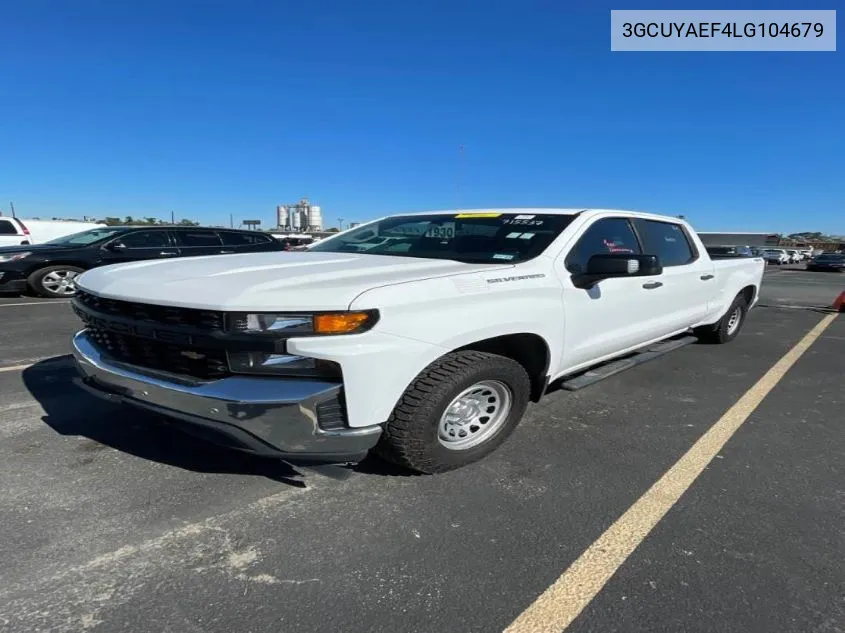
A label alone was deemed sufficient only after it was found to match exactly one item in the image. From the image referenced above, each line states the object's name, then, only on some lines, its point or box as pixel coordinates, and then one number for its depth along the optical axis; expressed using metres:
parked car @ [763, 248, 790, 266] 44.22
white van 14.46
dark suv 9.09
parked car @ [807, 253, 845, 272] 32.53
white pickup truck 2.23
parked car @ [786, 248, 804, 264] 49.81
